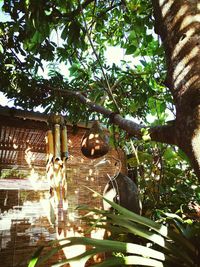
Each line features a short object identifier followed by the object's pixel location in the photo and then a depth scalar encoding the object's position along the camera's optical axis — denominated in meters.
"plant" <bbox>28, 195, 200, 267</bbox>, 1.19
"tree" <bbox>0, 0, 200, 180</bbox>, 0.89
